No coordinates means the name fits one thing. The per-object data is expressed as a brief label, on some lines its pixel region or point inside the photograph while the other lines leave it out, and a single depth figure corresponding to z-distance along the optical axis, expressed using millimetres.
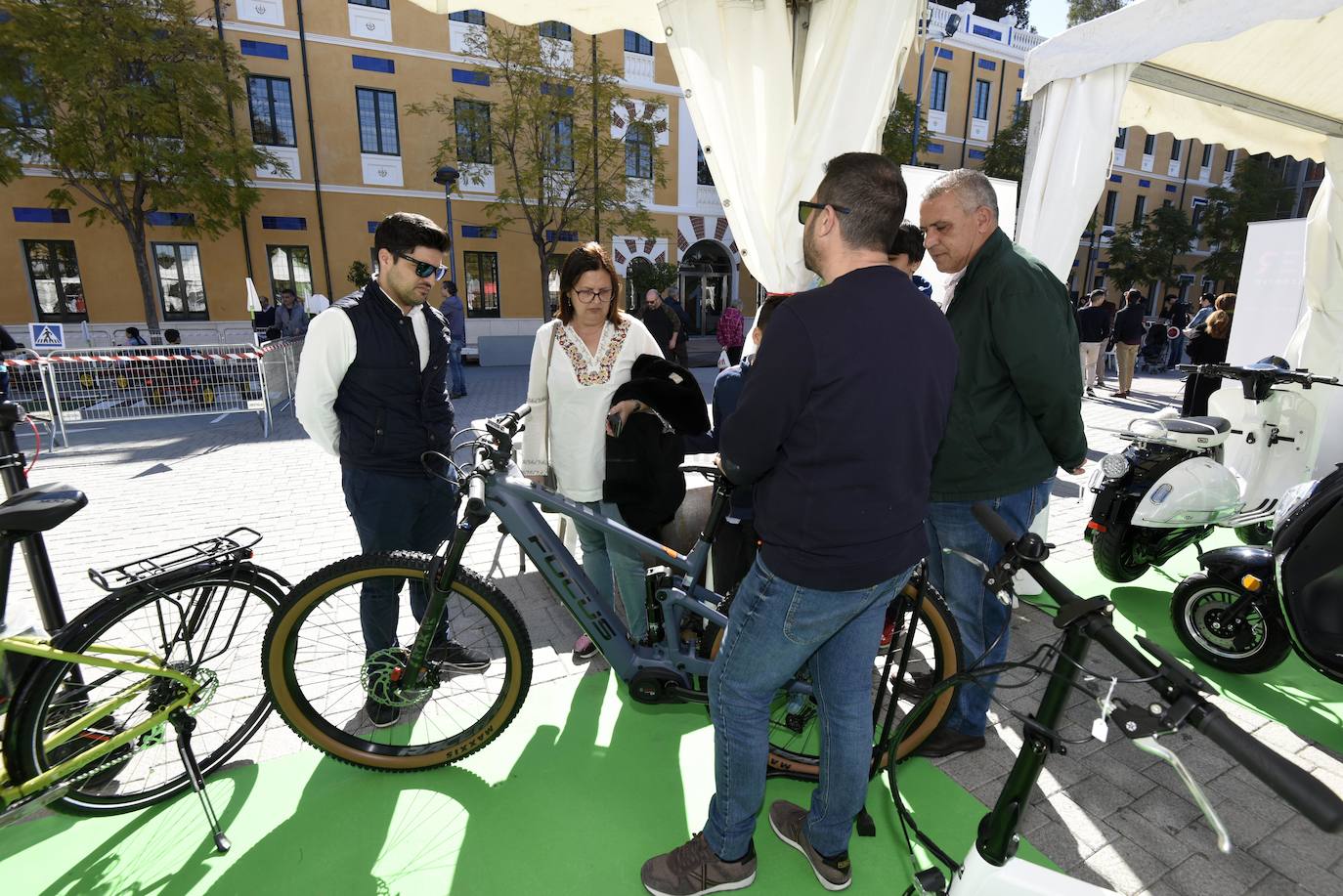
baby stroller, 16891
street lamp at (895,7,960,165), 14176
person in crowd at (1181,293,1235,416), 8906
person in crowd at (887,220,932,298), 2828
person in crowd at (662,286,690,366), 13059
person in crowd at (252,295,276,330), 15377
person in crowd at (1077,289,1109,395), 11156
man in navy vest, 2555
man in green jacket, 2289
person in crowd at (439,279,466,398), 11570
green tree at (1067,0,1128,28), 32812
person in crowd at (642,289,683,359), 11516
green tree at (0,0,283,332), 13438
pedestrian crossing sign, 8843
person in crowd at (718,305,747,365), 12258
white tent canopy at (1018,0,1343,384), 3547
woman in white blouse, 2955
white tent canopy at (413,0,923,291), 3037
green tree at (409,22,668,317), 17484
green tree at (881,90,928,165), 21000
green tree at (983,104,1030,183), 25203
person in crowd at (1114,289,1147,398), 11672
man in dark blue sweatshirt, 1521
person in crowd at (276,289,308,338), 14789
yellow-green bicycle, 2123
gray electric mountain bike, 2428
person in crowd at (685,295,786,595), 3033
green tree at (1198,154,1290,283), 28188
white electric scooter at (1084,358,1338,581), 3578
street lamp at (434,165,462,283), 15377
